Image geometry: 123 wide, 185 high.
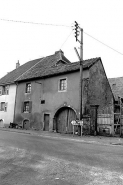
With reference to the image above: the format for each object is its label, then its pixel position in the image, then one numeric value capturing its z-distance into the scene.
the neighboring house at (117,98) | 15.98
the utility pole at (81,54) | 17.30
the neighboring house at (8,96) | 26.80
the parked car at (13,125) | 24.67
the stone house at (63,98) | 18.00
